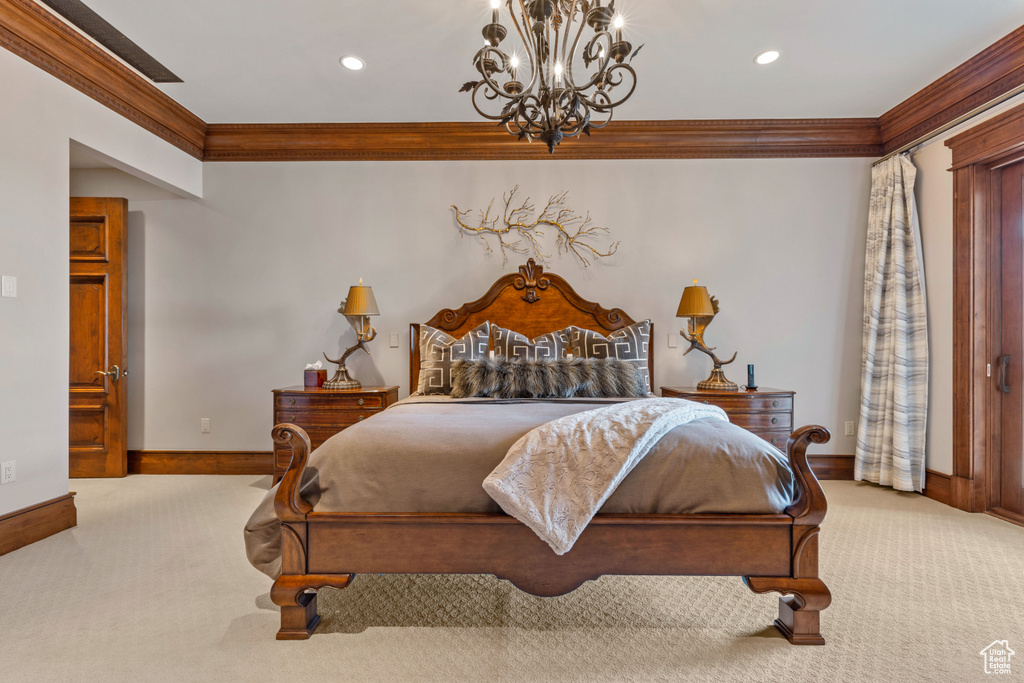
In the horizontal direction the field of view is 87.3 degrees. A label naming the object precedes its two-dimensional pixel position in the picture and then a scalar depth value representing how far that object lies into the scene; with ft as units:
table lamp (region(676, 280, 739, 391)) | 12.73
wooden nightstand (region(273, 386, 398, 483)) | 12.41
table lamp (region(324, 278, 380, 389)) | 12.94
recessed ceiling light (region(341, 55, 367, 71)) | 10.61
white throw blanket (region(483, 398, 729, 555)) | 5.81
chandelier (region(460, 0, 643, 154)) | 6.39
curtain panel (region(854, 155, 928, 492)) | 12.05
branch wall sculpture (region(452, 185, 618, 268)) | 14.10
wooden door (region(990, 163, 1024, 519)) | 10.50
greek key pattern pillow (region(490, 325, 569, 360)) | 12.37
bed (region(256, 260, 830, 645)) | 5.95
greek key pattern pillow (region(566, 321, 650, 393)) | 12.31
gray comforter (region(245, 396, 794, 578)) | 6.04
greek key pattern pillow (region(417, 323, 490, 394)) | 11.85
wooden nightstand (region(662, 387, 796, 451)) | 12.26
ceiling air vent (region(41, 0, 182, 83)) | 8.98
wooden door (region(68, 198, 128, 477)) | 13.48
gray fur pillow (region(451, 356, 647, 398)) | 10.64
